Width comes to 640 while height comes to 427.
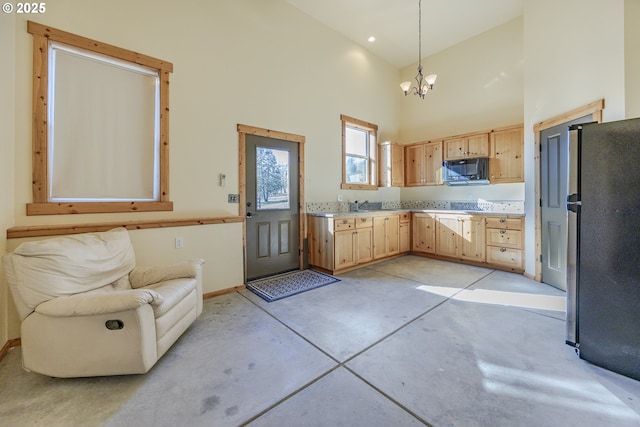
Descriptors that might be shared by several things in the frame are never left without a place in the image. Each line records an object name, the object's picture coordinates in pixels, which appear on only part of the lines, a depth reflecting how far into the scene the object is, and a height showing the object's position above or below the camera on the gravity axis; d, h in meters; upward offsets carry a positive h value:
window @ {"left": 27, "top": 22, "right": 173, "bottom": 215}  2.39 +0.88
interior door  3.18 +0.15
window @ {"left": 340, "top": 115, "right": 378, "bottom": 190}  5.09 +1.22
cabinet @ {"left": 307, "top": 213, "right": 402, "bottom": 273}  4.11 -0.44
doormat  3.33 -0.98
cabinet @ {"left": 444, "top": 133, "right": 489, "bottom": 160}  4.75 +1.25
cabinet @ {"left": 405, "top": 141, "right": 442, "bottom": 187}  5.36 +1.05
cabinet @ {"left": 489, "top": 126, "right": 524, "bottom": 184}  4.37 +0.98
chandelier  3.72 +2.79
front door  3.80 +0.11
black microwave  4.62 +0.77
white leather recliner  1.70 -0.70
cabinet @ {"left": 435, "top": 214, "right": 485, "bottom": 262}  4.43 -0.40
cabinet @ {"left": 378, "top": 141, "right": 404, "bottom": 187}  5.54 +1.04
